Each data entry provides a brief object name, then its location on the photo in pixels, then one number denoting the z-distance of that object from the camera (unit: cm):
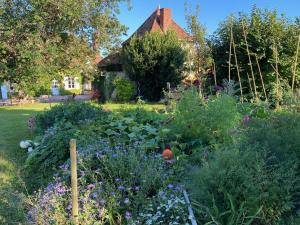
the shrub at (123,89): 1805
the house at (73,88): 3400
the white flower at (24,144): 567
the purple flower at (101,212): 258
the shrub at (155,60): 1719
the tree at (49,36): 1671
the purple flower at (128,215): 254
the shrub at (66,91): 3412
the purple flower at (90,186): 291
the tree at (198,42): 955
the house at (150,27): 2215
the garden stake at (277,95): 610
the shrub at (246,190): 237
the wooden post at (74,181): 250
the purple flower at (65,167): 344
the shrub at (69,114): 611
